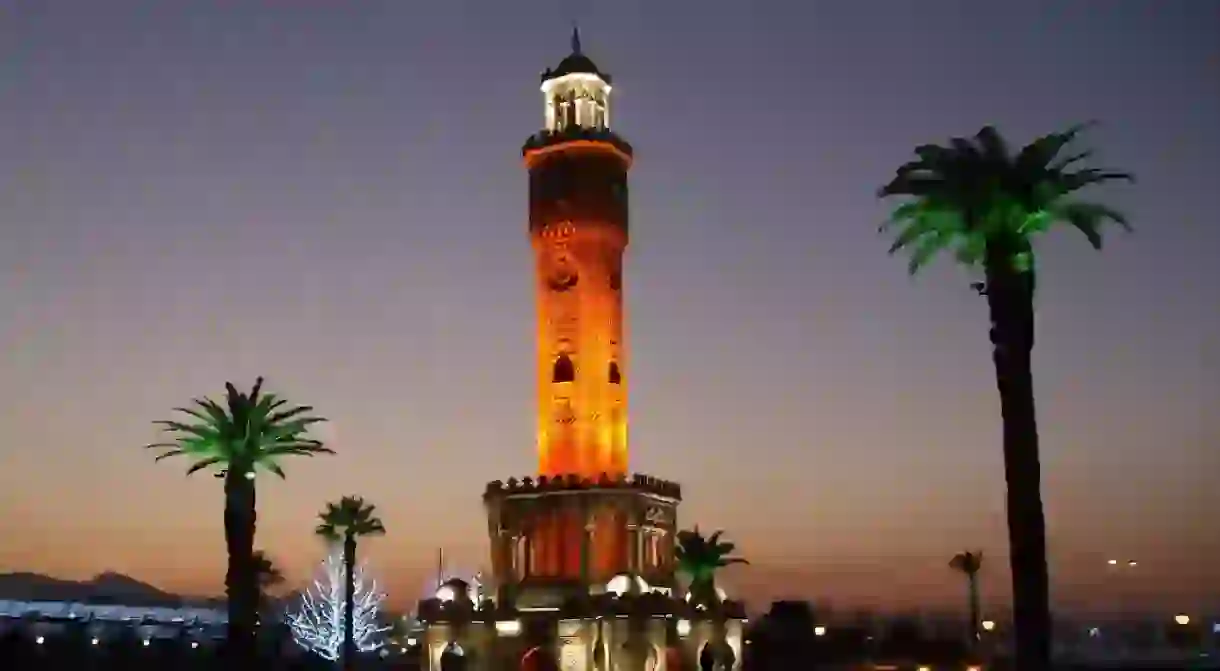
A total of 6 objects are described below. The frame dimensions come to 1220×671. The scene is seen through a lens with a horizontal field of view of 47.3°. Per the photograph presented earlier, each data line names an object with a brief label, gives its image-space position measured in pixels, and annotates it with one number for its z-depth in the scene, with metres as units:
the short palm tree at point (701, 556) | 72.38
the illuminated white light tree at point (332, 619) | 84.31
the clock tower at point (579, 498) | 57.03
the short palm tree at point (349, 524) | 72.06
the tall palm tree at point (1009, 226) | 33.66
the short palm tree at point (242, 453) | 46.75
